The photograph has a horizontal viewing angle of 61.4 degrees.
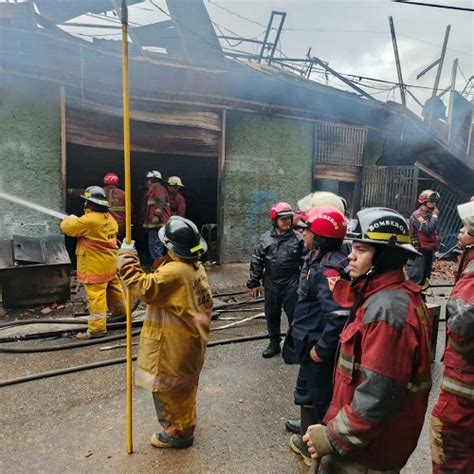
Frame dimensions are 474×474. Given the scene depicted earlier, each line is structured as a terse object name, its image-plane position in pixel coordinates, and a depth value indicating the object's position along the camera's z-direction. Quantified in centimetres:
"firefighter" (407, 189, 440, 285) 742
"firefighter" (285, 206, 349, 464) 268
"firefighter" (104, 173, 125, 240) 802
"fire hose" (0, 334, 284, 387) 383
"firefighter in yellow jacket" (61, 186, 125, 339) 500
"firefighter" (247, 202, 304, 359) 452
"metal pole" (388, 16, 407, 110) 1201
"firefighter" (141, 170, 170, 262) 832
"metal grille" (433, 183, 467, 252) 1272
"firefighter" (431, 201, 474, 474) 213
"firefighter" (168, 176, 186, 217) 912
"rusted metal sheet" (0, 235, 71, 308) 563
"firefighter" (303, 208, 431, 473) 158
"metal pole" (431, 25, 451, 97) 1326
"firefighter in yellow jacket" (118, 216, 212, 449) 277
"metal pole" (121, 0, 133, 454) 257
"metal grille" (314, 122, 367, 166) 983
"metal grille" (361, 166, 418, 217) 986
